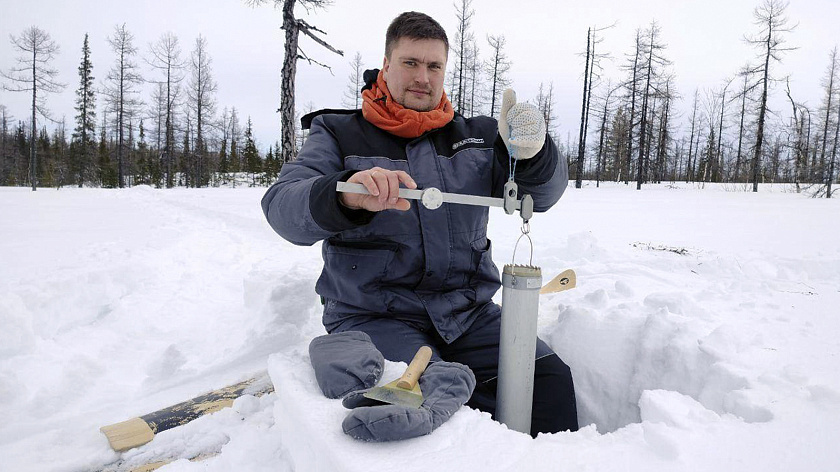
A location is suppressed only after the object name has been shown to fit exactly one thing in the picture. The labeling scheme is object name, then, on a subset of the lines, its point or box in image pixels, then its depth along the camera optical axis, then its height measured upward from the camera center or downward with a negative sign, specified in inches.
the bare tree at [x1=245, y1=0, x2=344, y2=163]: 370.0 +105.9
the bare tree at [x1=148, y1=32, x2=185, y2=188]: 1114.1 +263.3
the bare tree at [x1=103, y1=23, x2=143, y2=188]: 1041.5 +252.7
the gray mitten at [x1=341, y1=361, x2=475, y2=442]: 44.3 -22.7
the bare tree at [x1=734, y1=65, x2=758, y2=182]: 774.7 +239.0
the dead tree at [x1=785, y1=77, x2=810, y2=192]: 856.9 +115.1
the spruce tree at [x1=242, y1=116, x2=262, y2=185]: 1693.8 +133.7
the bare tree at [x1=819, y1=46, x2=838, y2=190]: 952.3 +270.3
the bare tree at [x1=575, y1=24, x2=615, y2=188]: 866.1 +205.5
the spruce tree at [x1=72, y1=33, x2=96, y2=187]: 1112.2 +169.7
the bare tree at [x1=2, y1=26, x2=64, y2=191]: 848.9 +222.0
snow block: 42.0 -24.7
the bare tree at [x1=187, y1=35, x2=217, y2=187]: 1121.4 +251.1
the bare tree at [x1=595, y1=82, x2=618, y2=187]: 1101.1 +224.4
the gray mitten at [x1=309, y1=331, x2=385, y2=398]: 55.8 -21.9
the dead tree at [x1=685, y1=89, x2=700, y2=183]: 1652.8 +248.3
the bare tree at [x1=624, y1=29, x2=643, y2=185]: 919.7 +263.3
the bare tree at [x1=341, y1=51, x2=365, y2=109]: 1258.6 +327.3
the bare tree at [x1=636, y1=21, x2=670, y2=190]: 877.8 +286.9
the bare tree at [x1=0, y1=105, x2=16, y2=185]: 1414.9 +85.9
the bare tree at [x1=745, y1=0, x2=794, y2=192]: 724.0 +273.5
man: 77.2 -4.9
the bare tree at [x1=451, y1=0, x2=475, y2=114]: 960.3 +334.0
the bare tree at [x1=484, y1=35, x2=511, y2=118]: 1062.4 +314.7
